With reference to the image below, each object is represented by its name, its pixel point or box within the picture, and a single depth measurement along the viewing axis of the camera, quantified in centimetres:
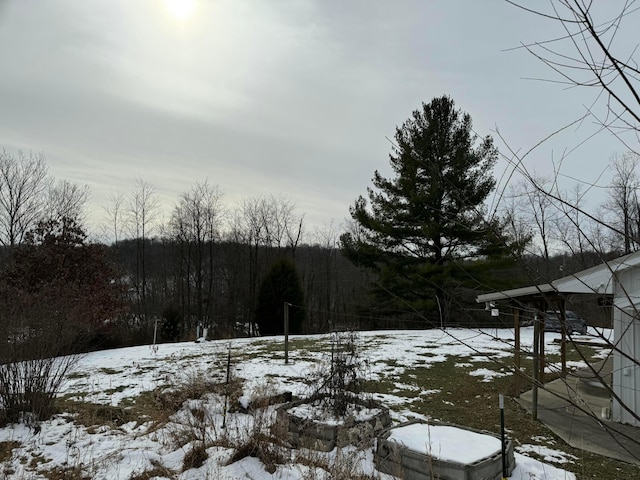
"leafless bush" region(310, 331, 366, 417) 627
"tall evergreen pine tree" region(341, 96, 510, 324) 1831
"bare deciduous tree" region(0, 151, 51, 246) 2170
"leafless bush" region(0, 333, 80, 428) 627
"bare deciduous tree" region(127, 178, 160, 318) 2816
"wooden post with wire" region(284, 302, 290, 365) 1114
